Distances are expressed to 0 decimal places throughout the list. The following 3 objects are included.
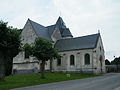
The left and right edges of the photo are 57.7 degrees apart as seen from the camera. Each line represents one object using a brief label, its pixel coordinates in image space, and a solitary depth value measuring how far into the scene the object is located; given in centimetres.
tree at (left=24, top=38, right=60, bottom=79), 1737
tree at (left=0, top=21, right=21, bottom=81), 1433
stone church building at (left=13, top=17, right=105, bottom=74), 2647
